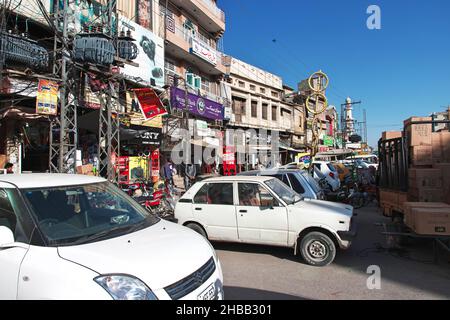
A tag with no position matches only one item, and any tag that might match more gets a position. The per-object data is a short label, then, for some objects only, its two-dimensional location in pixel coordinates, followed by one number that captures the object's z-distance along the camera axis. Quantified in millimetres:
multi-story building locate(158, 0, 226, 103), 19500
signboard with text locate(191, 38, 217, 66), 20922
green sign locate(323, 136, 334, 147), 49969
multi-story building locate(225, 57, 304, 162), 28539
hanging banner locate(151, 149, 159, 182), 16242
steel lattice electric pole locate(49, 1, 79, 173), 9836
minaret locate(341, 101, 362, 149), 50444
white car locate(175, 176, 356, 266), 5410
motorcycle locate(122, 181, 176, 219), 8782
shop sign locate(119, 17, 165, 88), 15078
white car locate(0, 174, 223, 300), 2293
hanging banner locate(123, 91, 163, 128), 15016
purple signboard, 18188
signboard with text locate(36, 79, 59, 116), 9367
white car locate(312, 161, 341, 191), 14164
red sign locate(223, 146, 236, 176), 22344
